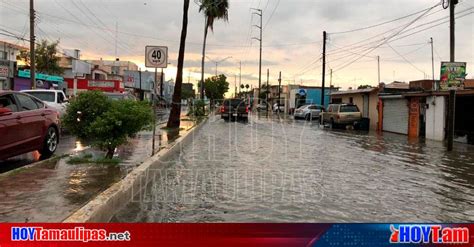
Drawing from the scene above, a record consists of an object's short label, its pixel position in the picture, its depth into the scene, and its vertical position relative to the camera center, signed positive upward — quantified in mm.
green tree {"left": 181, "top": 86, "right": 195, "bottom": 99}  128525 +3710
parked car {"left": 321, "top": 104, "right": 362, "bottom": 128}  32000 -421
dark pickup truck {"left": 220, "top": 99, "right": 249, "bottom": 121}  39875 -204
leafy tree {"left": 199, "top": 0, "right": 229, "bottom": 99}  34100 +7340
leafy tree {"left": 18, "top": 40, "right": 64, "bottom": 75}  52406 +5370
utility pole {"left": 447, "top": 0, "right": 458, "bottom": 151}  17297 +2063
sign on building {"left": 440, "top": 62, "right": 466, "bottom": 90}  16594 +1372
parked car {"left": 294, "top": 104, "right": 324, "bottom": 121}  45625 -348
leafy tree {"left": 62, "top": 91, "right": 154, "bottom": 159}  10094 -304
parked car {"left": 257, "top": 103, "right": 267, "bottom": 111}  86825 +85
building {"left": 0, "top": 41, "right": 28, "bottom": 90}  34509 +2228
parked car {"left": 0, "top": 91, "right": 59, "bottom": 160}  9062 -510
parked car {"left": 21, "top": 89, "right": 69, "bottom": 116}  19188 +270
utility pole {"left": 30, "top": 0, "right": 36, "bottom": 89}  28000 +3558
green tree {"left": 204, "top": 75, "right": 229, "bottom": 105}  104375 +4622
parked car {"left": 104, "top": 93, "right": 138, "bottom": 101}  23947 +547
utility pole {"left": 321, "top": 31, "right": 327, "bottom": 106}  44528 +5220
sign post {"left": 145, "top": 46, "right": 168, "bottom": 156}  12883 +1386
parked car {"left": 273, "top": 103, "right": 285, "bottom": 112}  74169 -47
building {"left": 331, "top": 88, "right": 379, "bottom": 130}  34719 +761
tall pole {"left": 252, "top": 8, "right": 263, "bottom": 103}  78250 +6548
